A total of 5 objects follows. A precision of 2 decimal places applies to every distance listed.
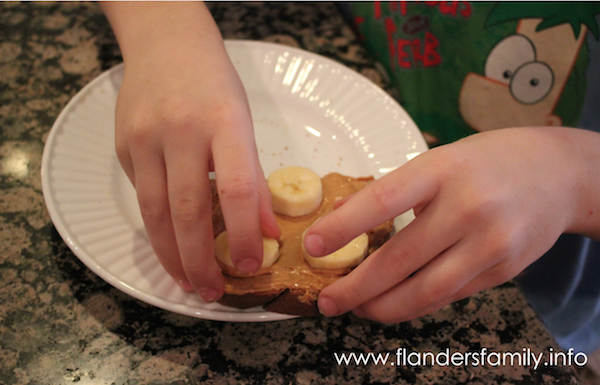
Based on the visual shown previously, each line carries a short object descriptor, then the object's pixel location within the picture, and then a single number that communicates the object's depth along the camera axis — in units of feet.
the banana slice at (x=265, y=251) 1.40
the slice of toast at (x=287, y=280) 1.37
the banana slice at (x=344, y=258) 1.41
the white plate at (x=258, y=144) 1.37
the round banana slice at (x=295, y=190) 1.49
